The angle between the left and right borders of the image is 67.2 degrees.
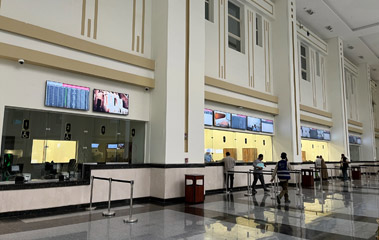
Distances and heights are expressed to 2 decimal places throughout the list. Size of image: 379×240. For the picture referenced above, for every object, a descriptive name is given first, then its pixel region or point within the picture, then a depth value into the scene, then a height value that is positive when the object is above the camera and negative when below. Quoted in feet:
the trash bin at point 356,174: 59.16 -3.42
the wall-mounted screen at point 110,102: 24.75 +4.78
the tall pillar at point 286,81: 44.88 +12.32
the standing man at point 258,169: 34.42 -1.47
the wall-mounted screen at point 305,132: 53.57 +4.73
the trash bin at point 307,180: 42.88 -3.46
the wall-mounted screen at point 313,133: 55.62 +4.78
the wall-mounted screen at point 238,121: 38.52 +4.83
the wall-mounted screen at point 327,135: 60.79 +4.73
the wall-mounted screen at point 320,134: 58.08 +4.71
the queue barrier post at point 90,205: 22.06 -3.85
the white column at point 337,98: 61.54 +13.16
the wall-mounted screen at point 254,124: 41.11 +4.77
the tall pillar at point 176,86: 27.07 +6.90
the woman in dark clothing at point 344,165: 50.65 -1.34
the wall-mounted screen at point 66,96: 22.02 +4.72
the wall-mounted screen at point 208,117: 33.92 +4.70
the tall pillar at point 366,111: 77.25 +12.76
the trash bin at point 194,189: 26.05 -3.00
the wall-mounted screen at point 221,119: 35.50 +4.74
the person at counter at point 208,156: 34.12 +0.03
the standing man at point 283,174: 27.02 -1.61
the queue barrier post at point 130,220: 18.25 -4.13
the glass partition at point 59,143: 20.62 +1.01
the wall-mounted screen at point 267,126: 43.94 +4.87
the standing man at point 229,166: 33.27 -1.10
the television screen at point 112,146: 26.36 +0.88
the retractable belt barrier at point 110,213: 18.34 -4.10
